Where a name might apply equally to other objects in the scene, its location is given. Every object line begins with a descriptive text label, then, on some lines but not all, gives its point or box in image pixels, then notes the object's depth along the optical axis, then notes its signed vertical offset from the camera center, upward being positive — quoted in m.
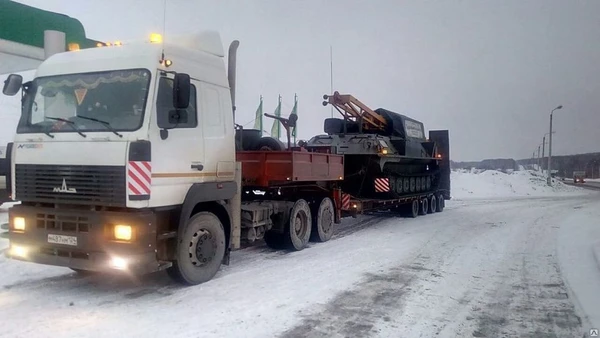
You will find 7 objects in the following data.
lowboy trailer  5.47 +0.09
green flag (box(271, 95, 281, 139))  22.45 +1.80
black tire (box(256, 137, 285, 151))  9.19 +0.44
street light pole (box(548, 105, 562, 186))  36.84 +0.46
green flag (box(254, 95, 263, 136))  23.06 +2.76
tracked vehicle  14.14 +0.52
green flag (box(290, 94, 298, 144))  26.33 +3.32
